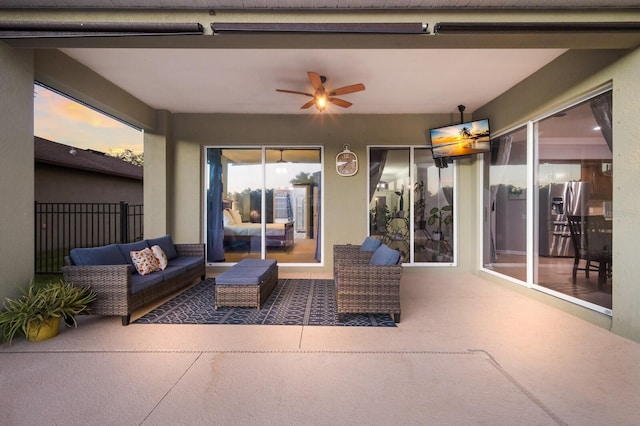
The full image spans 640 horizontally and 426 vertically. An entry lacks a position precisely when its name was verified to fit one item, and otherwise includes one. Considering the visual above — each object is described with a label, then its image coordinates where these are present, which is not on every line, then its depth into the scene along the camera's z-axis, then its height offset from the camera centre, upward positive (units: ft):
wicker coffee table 12.76 -3.35
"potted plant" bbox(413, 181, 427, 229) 21.34 +0.13
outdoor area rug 11.63 -4.20
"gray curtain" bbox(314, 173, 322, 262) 21.31 -1.08
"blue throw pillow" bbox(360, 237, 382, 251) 15.82 -1.78
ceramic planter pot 9.78 -3.90
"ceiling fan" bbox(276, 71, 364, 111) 13.25 +5.49
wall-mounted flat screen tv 18.13 +4.47
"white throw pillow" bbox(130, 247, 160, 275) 13.73 -2.29
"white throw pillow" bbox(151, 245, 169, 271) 14.69 -2.21
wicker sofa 11.22 -2.79
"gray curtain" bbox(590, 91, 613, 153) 11.30 +3.76
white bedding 21.89 -1.34
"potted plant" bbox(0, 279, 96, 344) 9.48 -3.21
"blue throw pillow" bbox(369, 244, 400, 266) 11.80 -1.86
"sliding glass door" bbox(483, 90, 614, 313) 12.45 +0.37
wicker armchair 11.41 -2.95
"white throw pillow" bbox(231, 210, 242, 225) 22.00 -0.41
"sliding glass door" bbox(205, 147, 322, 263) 21.70 +0.60
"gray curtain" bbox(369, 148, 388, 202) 21.33 +3.09
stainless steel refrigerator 14.80 -0.02
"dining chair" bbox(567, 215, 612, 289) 12.54 -1.52
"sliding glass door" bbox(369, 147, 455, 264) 21.31 +0.63
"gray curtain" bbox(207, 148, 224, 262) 21.66 +0.18
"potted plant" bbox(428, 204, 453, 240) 21.33 -0.43
